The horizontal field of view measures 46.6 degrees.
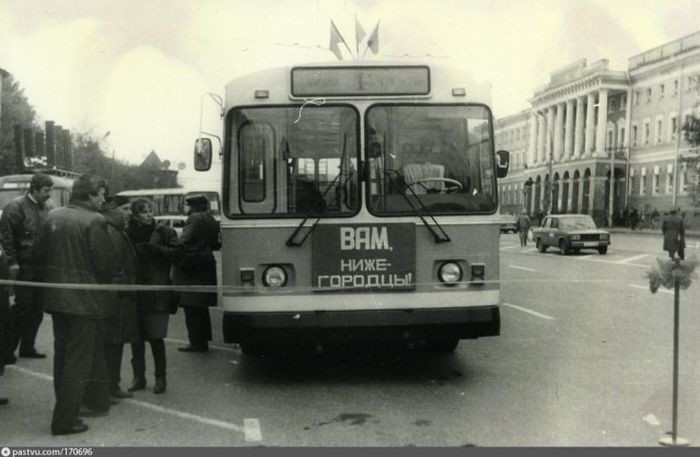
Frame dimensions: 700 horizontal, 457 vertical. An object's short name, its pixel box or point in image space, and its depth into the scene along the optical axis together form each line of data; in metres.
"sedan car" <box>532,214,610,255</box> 29.23
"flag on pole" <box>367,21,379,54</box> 15.13
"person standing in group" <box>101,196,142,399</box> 6.40
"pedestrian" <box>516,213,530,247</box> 37.12
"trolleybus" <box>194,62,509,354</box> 6.93
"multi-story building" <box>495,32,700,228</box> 60.97
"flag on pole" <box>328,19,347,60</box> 14.67
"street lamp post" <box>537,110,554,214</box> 61.56
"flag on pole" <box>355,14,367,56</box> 14.27
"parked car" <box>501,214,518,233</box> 59.41
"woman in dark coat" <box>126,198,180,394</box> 6.84
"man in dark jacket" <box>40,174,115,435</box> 5.62
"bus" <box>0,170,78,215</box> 24.98
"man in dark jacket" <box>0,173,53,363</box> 8.05
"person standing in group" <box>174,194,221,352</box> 8.63
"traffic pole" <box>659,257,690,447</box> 5.31
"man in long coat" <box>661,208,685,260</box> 23.75
